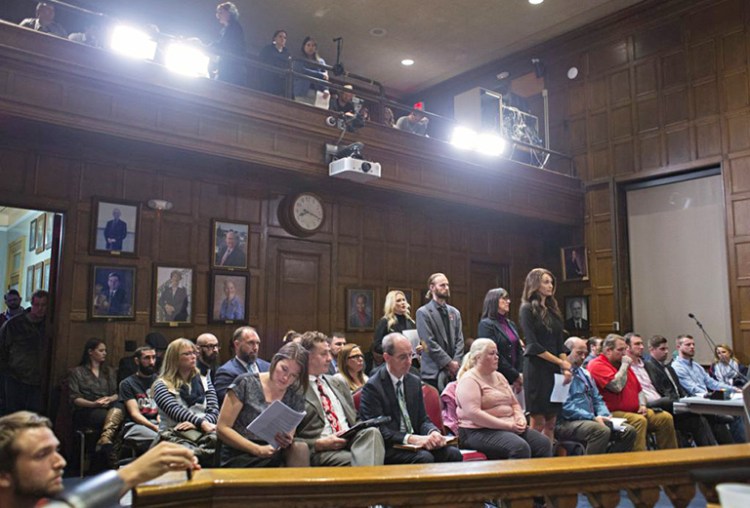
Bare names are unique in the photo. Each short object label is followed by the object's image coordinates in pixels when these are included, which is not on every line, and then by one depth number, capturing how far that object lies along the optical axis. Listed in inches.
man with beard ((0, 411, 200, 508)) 65.6
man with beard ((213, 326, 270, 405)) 200.4
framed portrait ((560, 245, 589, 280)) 428.5
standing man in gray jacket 214.8
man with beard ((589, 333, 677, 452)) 233.1
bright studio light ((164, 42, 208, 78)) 256.5
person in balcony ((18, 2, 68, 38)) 239.0
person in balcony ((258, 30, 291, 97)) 296.7
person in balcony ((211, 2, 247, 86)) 273.5
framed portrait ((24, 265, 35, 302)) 351.6
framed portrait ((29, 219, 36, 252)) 353.0
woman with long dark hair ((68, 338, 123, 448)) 216.8
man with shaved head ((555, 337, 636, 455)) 202.8
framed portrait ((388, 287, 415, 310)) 376.8
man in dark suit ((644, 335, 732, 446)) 251.8
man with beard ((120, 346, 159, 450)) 191.3
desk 215.8
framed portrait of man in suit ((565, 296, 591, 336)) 423.2
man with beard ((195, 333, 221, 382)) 232.7
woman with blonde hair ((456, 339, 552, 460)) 165.8
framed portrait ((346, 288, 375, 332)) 346.6
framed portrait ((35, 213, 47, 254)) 337.7
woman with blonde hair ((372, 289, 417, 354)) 237.1
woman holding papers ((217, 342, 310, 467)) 140.1
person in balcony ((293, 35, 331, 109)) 304.3
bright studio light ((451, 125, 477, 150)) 374.3
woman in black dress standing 188.1
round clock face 327.0
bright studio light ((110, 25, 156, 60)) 246.1
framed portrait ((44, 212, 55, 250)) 328.8
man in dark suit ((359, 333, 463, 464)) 152.7
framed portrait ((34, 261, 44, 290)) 332.5
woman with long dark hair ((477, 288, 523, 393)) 208.2
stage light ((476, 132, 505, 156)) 384.5
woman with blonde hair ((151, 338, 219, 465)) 176.9
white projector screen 378.6
